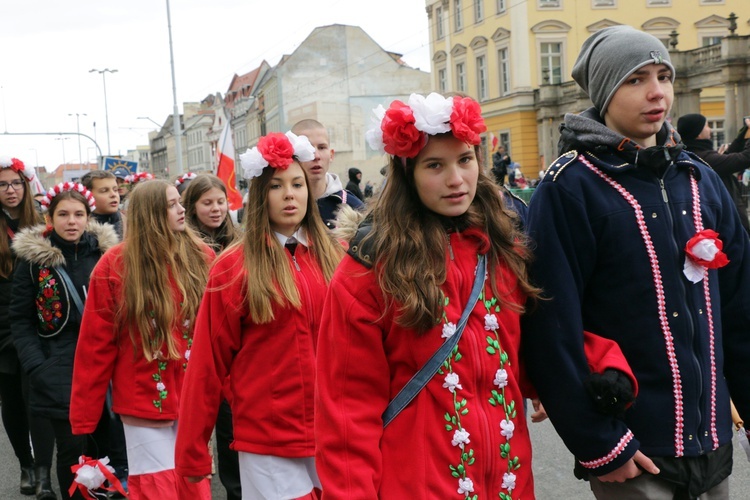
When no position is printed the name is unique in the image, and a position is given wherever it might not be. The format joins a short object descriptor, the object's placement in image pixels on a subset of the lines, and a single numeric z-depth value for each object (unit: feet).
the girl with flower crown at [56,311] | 18.40
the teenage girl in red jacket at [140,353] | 16.06
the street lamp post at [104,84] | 225.15
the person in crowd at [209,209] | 20.94
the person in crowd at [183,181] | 23.84
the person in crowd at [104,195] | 25.04
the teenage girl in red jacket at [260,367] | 12.90
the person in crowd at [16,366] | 21.45
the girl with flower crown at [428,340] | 8.97
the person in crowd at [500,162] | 82.60
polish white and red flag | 42.45
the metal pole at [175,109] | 126.82
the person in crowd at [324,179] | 18.93
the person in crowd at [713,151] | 28.30
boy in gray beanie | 9.34
